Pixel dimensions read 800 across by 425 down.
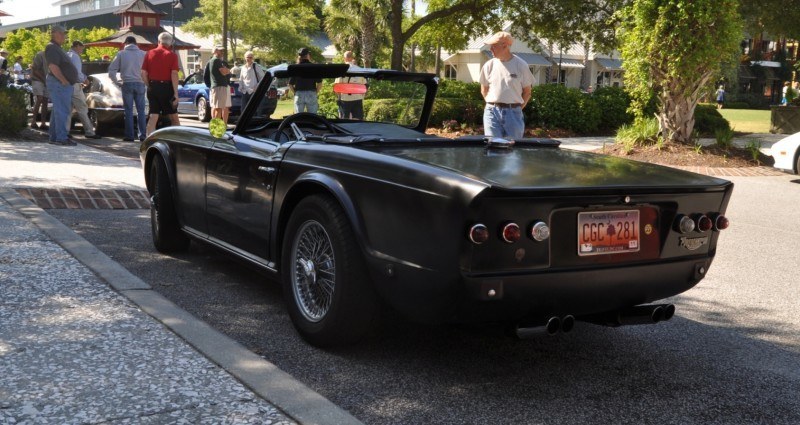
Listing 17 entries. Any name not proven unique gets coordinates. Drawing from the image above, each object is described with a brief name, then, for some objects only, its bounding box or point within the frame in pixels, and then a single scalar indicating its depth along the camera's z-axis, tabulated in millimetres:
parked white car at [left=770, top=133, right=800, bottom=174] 12623
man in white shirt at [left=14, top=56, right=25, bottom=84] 25609
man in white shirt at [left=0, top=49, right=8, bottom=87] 17781
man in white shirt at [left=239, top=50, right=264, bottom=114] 17000
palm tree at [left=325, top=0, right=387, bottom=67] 29000
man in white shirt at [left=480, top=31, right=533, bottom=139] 8938
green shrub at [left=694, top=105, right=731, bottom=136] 22172
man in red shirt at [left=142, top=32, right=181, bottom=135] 13695
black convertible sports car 3377
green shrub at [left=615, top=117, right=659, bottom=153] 15953
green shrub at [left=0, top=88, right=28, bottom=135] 14203
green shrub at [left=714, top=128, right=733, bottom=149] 15648
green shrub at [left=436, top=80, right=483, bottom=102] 22906
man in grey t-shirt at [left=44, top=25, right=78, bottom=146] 13578
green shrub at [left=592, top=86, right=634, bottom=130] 23250
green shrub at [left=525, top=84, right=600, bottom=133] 22078
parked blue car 22844
